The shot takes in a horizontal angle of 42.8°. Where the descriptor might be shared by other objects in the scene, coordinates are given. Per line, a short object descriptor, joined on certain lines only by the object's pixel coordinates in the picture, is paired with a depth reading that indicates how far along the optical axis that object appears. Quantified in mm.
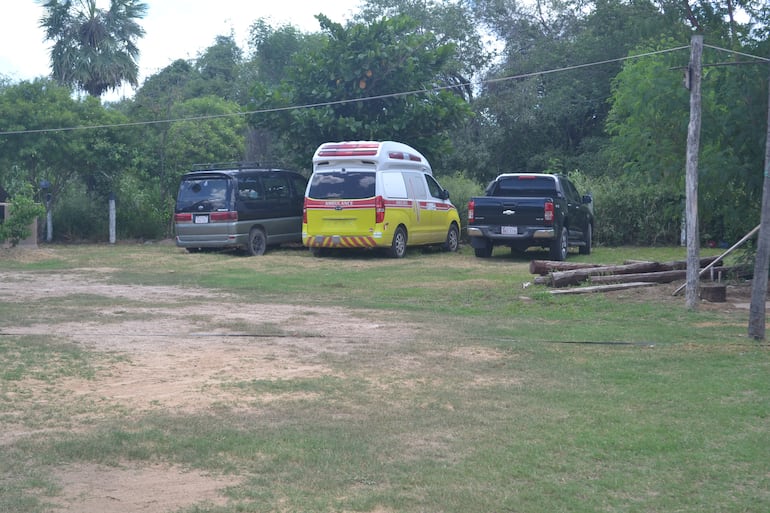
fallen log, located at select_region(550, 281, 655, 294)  15312
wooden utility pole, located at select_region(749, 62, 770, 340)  10570
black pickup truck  21266
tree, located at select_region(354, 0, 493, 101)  44094
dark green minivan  22844
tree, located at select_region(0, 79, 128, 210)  27875
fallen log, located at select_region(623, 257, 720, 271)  16906
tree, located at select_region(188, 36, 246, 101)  53122
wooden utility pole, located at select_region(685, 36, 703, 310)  13305
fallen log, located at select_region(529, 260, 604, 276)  17062
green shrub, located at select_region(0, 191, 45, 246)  22750
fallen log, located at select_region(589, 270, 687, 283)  16203
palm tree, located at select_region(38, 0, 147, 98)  38094
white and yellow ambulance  21953
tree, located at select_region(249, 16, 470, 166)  27750
